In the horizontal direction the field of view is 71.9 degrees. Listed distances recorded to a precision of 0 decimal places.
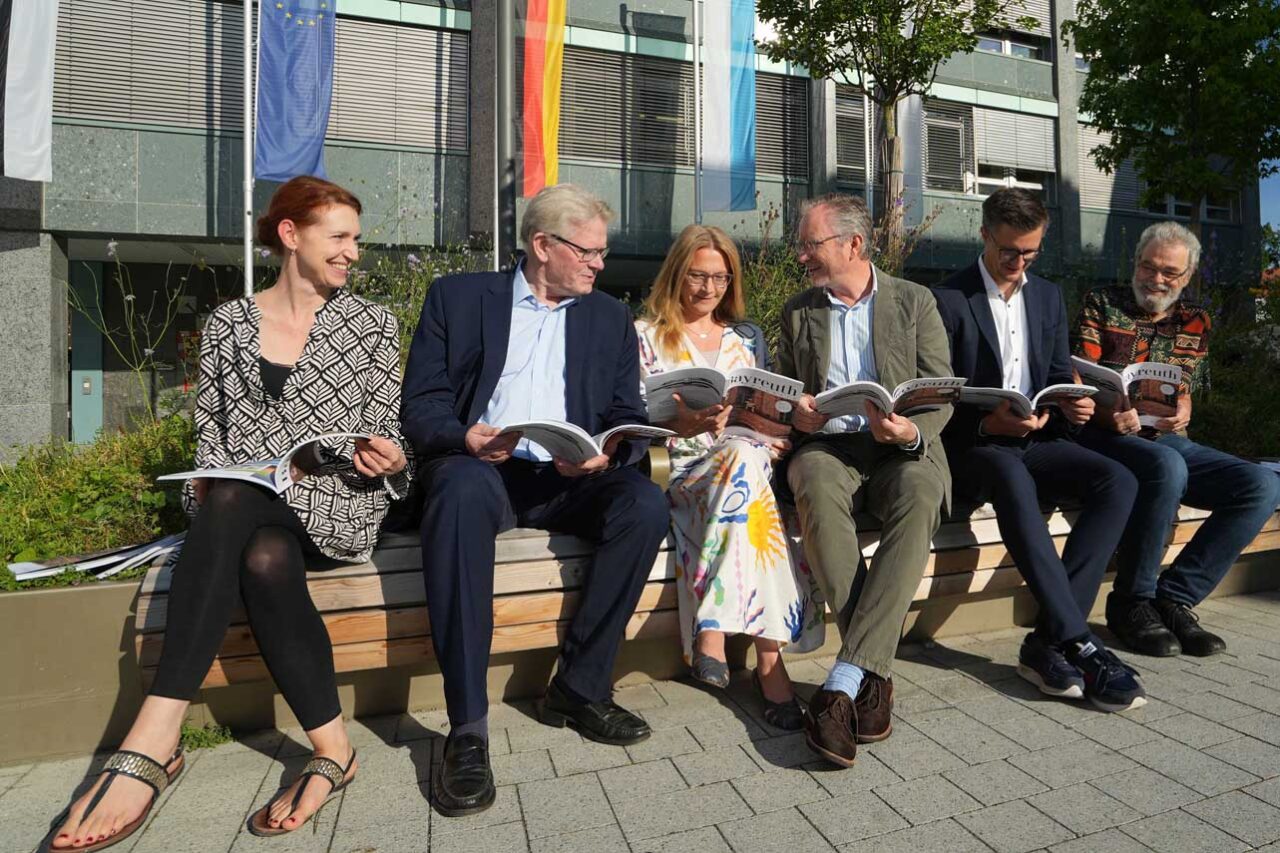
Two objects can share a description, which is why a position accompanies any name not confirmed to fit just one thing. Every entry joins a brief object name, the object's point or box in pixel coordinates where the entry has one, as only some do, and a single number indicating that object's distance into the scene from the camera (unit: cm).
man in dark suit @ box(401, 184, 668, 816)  256
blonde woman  292
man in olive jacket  279
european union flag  1109
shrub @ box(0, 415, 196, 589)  319
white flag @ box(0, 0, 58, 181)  980
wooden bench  262
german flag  1275
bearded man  363
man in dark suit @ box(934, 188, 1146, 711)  313
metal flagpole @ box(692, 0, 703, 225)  1334
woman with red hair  230
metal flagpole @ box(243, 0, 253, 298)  1072
